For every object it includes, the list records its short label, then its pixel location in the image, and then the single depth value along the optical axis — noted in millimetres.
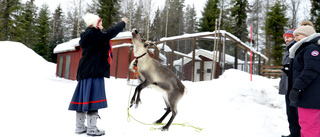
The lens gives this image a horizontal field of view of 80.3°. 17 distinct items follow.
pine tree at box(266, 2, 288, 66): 20562
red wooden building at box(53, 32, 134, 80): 12901
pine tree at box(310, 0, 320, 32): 20311
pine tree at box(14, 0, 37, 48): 22362
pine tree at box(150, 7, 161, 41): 24453
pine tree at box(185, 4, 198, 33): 29742
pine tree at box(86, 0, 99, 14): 23369
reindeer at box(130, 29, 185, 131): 2953
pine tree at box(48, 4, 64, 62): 29020
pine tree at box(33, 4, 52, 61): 27719
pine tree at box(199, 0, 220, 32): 24417
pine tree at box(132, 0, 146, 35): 21734
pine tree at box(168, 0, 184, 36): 27125
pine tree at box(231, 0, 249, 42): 23219
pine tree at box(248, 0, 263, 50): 24606
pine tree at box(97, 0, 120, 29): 23938
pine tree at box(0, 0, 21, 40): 19970
